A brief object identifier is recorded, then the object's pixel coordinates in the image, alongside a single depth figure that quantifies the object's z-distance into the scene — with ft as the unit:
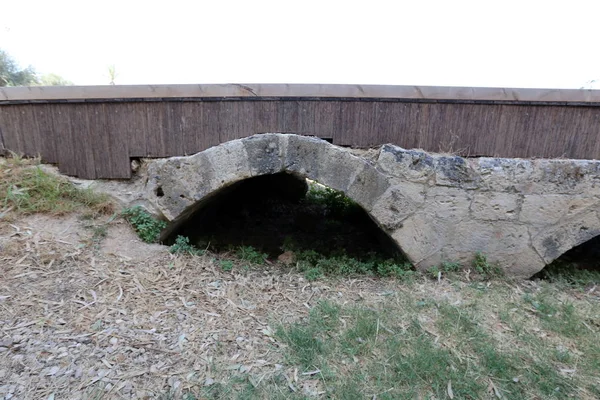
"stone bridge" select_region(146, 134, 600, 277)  10.16
